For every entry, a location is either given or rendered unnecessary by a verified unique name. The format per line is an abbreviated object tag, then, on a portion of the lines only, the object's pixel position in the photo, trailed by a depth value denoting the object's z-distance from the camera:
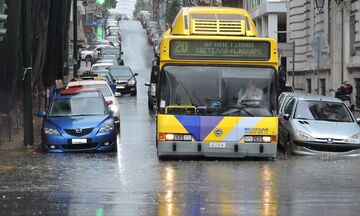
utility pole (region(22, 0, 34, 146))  18.31
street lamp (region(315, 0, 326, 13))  38.82
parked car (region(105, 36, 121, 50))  78.70
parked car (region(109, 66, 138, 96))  41.19
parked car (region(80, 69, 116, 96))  34.04
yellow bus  15.38
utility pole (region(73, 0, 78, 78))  41.01
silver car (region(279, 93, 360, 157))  16.86
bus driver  15.62
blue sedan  17.47
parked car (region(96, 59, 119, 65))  55.69
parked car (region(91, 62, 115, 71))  45.81
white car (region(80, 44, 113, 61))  66.88
